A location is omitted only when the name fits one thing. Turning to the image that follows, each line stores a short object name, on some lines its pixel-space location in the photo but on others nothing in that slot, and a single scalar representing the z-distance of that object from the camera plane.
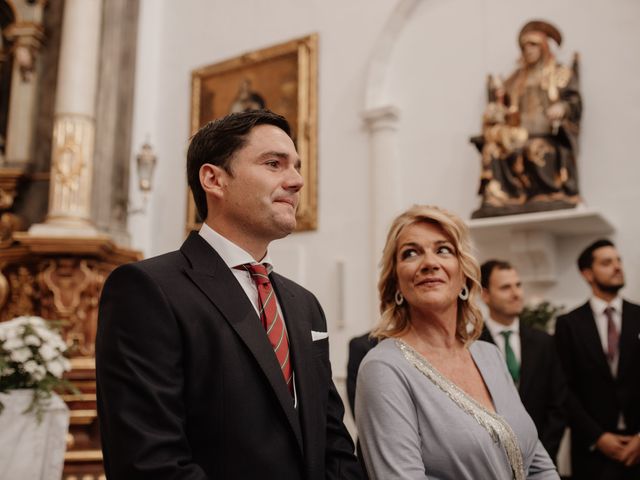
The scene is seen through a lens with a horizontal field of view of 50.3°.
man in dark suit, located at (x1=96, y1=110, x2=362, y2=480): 1.74
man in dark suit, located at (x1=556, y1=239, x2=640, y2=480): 4.34
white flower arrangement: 3.84
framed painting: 8.12
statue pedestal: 5.96
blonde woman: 2.18
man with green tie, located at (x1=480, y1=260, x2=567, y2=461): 4.00
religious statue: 6.14
